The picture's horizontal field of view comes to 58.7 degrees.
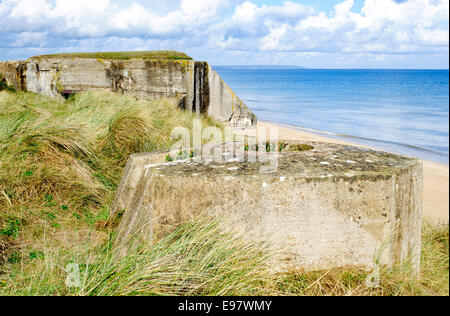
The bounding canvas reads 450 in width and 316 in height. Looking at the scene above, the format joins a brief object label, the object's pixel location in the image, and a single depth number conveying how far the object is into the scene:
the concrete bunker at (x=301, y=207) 2.39
